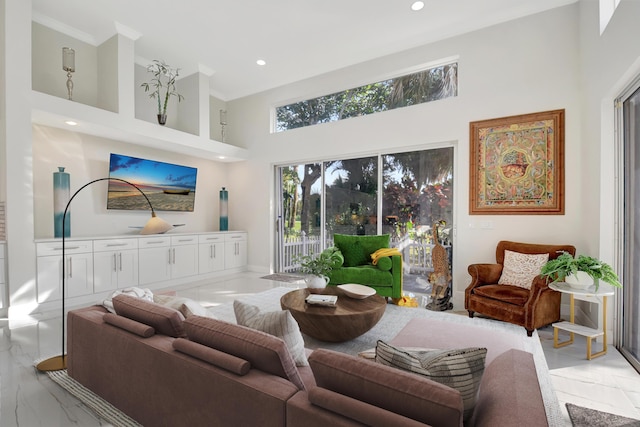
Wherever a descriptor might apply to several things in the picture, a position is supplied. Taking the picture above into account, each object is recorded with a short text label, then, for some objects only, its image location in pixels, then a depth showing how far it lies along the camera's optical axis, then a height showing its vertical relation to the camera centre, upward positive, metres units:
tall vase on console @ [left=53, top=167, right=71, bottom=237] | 4.32 +0.21
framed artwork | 3.84 +0.57
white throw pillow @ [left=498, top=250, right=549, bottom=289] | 3.46 -0.65
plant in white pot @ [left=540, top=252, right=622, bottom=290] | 2.65 -0.54
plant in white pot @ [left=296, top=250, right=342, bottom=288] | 3.36 -0.63
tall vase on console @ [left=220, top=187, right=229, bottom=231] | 6.75 +0.02
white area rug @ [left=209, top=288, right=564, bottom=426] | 2.15 -1.24
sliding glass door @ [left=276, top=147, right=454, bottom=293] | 4.74 +0.11
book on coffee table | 2.81 -0.80
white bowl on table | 3.03 -0.79
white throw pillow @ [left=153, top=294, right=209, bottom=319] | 1.84 -0.57
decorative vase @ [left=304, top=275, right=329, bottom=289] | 3.34 -0.76
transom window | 4.74 +1.91
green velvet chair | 4.18 -0.80
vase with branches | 5.41 +2.36
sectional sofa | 0.95 -0.66
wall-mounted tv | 5.10 +0.47
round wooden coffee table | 2.60 -0.90
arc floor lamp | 2.41 -1.18
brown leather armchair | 3.08 -0.90
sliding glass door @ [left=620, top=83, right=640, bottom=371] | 2.63 -0.18
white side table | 2.66 -0.90
